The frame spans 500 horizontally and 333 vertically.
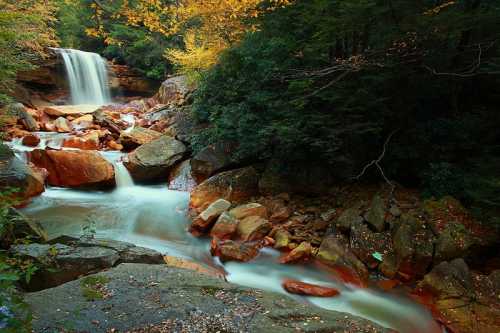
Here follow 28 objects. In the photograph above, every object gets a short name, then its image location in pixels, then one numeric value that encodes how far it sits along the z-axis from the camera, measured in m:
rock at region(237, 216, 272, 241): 6.32
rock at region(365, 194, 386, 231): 5.76
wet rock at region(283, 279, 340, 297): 4.90
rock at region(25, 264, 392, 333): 2.91
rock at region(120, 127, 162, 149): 10.99
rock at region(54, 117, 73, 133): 12.58
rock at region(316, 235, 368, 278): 5.39
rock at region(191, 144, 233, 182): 8.86
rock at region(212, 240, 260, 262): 5.80
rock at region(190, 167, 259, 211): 7.93
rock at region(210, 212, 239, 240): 6.43
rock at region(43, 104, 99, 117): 14.01
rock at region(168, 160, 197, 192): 9.16
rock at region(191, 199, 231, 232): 6.78
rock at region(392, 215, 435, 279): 5.15
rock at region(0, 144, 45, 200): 7.18
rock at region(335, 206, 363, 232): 6.00
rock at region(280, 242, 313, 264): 5.75
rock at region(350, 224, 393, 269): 5.46
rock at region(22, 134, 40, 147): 10.38
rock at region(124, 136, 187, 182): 9.31
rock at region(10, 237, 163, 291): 3.76
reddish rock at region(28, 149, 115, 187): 8.51
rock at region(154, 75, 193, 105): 14.44
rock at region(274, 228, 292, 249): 6.11
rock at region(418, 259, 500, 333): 4.14
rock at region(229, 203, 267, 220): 6.81
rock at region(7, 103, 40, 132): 12.18
